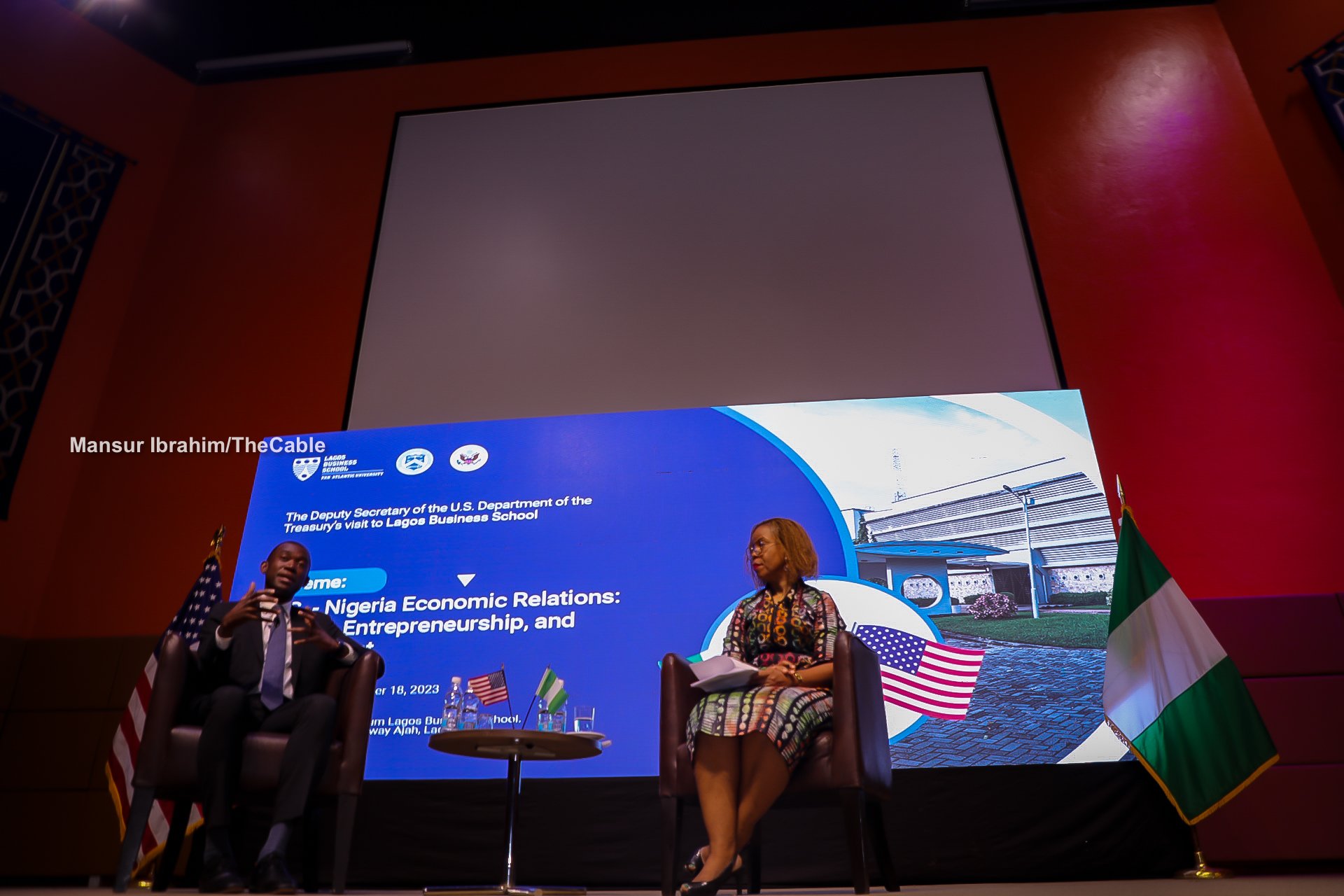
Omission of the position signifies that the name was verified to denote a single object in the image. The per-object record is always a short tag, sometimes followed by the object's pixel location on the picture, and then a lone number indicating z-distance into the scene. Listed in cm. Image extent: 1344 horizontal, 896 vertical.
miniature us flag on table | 336
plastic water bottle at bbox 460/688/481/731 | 310
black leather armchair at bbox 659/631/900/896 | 214
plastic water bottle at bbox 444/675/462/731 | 318
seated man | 221
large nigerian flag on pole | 284
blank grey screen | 411
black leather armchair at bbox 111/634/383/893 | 238
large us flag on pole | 319
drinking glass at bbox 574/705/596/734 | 326
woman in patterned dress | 209
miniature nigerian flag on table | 332
